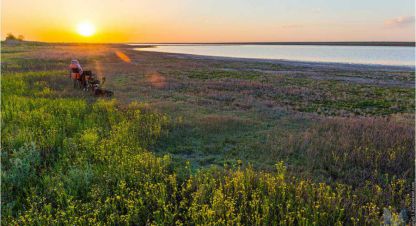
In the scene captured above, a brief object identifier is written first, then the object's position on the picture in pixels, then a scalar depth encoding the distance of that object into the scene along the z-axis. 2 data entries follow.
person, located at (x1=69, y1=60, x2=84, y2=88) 16.97
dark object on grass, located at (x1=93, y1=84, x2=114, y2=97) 14.91
